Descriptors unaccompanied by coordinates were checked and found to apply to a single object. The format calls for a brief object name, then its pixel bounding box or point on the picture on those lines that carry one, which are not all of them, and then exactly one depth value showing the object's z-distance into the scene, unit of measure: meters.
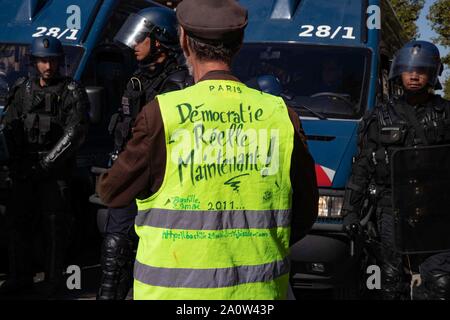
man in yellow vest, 2.48
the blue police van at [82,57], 7.59
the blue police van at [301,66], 5.89
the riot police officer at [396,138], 5.02
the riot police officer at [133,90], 5.43
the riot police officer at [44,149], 6.65
